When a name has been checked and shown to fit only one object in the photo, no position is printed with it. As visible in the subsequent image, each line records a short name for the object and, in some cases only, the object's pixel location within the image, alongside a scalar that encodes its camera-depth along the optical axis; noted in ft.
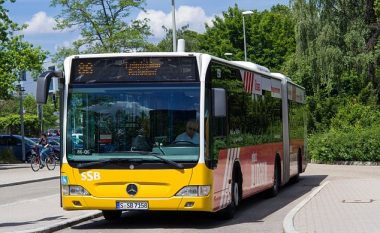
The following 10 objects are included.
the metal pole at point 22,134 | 142.61
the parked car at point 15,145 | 147.74
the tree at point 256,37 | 224.74
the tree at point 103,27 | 150.51
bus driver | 38.83
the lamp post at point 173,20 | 114.19
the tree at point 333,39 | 136.67
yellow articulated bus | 38.47
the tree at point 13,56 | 138.82
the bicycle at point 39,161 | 109.69
